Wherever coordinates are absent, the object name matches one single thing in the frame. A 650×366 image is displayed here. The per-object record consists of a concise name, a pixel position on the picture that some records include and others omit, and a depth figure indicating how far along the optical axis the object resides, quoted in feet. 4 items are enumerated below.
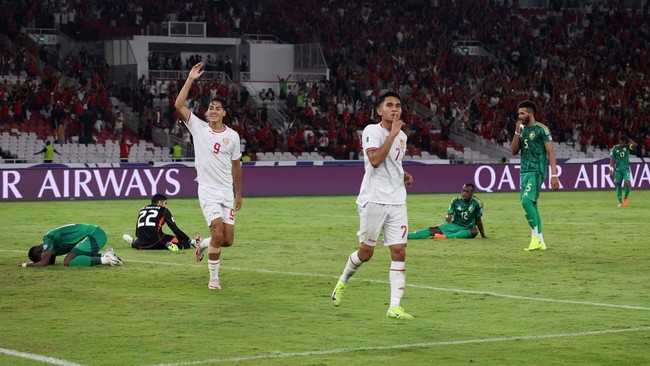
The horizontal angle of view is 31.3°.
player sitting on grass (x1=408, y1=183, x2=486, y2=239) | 71.51
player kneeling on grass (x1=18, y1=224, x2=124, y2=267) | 54.08
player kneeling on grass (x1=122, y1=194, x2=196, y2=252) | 63.62
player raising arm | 45.75
